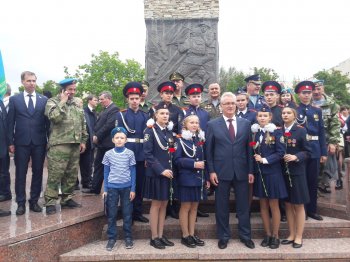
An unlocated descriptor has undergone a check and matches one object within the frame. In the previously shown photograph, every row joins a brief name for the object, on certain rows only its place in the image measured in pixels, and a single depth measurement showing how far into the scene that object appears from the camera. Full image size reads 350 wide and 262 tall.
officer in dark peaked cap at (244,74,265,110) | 5.38
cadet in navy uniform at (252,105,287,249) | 4.05
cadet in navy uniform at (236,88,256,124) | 4.85
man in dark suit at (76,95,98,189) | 6.34
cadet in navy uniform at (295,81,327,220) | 4.62
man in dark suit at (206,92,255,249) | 4.09
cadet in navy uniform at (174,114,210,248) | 4.04
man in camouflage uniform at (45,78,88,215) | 4.48
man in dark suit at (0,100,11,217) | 4.30
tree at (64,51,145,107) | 33.91
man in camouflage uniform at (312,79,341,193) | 5.32
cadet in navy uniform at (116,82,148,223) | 4.49
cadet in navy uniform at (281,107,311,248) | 4.07
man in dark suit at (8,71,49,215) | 4.46
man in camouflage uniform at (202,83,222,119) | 5.38
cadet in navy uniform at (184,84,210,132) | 4.80
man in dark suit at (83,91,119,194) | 5.53
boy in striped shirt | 4.05
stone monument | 8.22
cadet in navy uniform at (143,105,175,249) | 4.03
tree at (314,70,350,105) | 23.41
